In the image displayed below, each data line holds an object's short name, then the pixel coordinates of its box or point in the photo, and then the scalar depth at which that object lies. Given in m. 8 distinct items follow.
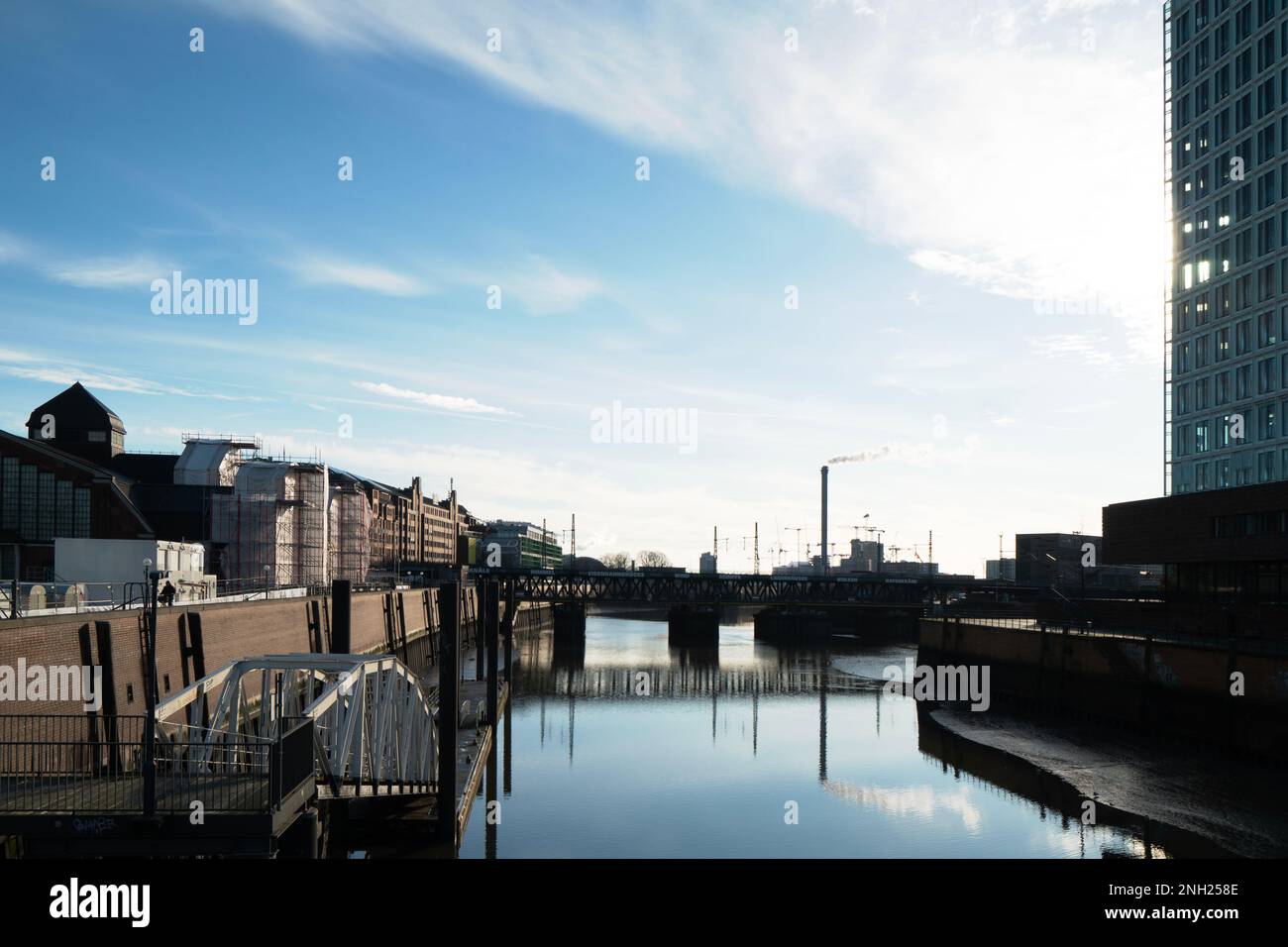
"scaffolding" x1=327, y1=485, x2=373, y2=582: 100.00
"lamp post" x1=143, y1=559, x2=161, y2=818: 15.79
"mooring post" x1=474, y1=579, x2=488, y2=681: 61.36
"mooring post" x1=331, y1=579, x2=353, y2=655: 35.81
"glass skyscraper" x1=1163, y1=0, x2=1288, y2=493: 67.38
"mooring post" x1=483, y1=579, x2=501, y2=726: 43.78
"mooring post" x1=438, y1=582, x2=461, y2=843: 25.94
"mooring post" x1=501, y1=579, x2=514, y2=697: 62.32
